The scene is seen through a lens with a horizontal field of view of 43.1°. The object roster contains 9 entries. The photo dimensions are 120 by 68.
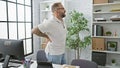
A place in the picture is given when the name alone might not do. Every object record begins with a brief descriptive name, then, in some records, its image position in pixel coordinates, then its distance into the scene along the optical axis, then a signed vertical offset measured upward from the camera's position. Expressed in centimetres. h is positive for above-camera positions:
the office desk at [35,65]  214 -49
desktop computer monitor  186 -22
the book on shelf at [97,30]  398 +2
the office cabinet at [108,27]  387 +10
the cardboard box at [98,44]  394 -34
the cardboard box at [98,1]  385 +76
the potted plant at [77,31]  399 +0
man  219 -3
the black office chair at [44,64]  188 -42
